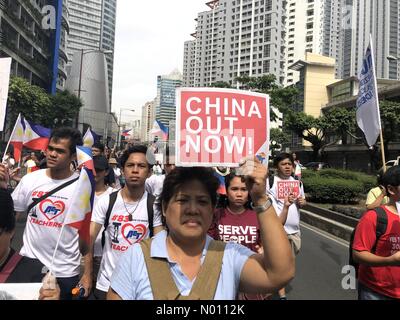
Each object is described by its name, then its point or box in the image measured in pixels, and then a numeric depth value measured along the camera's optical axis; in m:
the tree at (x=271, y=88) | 29.33
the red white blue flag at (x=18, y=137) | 4.89
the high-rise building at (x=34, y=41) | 36.03
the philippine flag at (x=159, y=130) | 7.20
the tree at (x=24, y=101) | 26.05
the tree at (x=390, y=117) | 31.02
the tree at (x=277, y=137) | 28.60
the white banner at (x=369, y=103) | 5.39
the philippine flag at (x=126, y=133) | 22.33
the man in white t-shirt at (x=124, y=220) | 3.17
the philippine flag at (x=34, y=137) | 5.06
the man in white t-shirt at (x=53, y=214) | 3.02
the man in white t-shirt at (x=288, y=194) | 4.82
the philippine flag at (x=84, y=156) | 3.20
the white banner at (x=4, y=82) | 3.29
